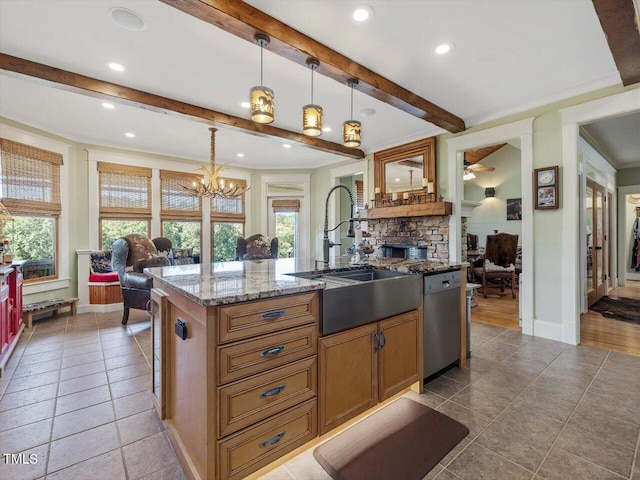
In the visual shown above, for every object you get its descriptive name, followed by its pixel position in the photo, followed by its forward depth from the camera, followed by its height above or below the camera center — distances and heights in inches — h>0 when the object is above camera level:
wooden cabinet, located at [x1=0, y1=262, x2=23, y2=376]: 106.1 -25.8
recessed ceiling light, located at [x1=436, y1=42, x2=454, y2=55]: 97.8 +62.1
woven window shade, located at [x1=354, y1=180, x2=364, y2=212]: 296.5 +47.7
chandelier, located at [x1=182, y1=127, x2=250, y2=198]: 179.2 +34.7
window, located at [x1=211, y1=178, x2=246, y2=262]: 251.8 +13.8
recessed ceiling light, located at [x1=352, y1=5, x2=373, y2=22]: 80.8 +61.2
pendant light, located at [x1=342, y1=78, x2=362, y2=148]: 98.9 +34.9
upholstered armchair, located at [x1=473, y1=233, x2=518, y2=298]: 224.1 -17.9
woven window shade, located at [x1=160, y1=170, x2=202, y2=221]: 224.8 +32.3
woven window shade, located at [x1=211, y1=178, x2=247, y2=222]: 250.5 +27.2
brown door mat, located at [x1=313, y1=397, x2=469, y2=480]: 59.8 -45.0
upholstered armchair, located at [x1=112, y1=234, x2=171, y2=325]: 151.4 -11.4
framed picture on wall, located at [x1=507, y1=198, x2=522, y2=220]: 282.5 +28.1
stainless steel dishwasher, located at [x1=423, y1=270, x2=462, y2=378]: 89.5 -24.8
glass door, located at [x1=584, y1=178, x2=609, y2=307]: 191.3 -1.4
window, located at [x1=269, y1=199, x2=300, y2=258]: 277.1 +15.9
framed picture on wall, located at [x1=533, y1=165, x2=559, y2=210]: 131.9 +22.5
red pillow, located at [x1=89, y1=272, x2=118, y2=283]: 187.6 -21.8
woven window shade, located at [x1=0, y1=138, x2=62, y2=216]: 154.3 +34.4
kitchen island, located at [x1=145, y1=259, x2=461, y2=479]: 49.6 -24.6
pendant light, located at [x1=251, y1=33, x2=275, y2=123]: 81.5 +37.0
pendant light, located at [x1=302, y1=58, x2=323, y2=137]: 89.7 +35.5
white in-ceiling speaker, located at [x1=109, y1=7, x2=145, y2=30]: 82.2 +62.1
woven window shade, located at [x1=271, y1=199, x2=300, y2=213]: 276.9 +32.0
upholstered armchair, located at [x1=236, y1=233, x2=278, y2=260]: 210.1 -5.2
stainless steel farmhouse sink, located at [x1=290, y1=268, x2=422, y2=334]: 63.4 -13.6
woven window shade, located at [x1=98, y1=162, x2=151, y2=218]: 201.2 +34.8
